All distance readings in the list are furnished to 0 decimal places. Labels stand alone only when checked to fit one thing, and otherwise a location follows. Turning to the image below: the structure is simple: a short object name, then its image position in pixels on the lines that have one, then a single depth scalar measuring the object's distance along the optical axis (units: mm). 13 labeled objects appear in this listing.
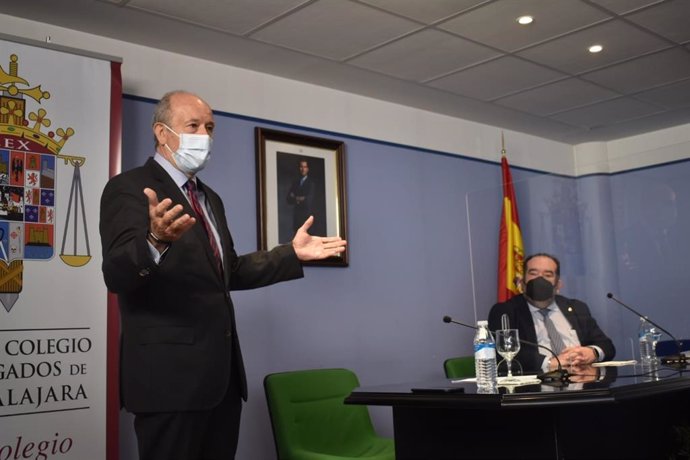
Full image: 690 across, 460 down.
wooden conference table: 2191
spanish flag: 5523
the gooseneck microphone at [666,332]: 3416
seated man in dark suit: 3619
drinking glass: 2770
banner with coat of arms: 3178
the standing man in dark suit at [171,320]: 1960
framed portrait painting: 4395
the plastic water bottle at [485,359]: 2562
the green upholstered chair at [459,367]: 4407
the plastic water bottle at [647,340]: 3683
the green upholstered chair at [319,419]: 3554
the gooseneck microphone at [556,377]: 2558
